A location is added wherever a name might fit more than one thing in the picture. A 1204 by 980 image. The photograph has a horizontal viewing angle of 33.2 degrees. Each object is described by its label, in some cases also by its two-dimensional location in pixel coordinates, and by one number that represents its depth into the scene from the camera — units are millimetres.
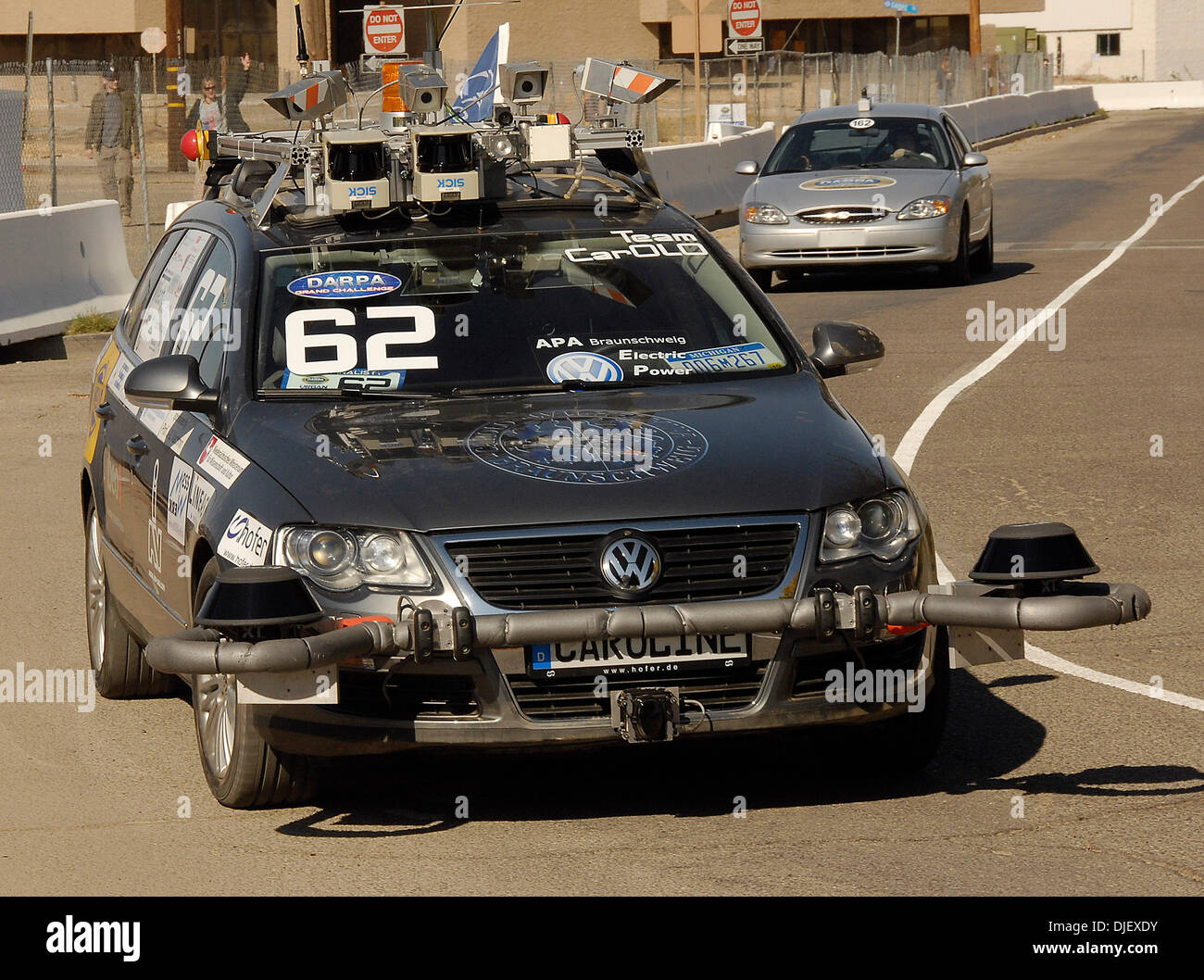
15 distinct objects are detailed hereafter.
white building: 99125
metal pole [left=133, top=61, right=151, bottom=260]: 21688
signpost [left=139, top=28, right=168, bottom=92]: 38500
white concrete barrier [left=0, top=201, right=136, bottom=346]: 16438
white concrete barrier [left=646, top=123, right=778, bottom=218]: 26500
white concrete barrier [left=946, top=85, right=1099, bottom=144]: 46344
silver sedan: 19062
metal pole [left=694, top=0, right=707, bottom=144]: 32969
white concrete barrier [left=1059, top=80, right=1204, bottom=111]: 76375
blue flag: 8312
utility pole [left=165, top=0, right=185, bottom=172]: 35438
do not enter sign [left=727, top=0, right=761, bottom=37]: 33938
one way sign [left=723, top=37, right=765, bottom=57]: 32469
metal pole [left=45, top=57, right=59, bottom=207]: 21922
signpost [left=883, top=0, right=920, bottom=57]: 50725
